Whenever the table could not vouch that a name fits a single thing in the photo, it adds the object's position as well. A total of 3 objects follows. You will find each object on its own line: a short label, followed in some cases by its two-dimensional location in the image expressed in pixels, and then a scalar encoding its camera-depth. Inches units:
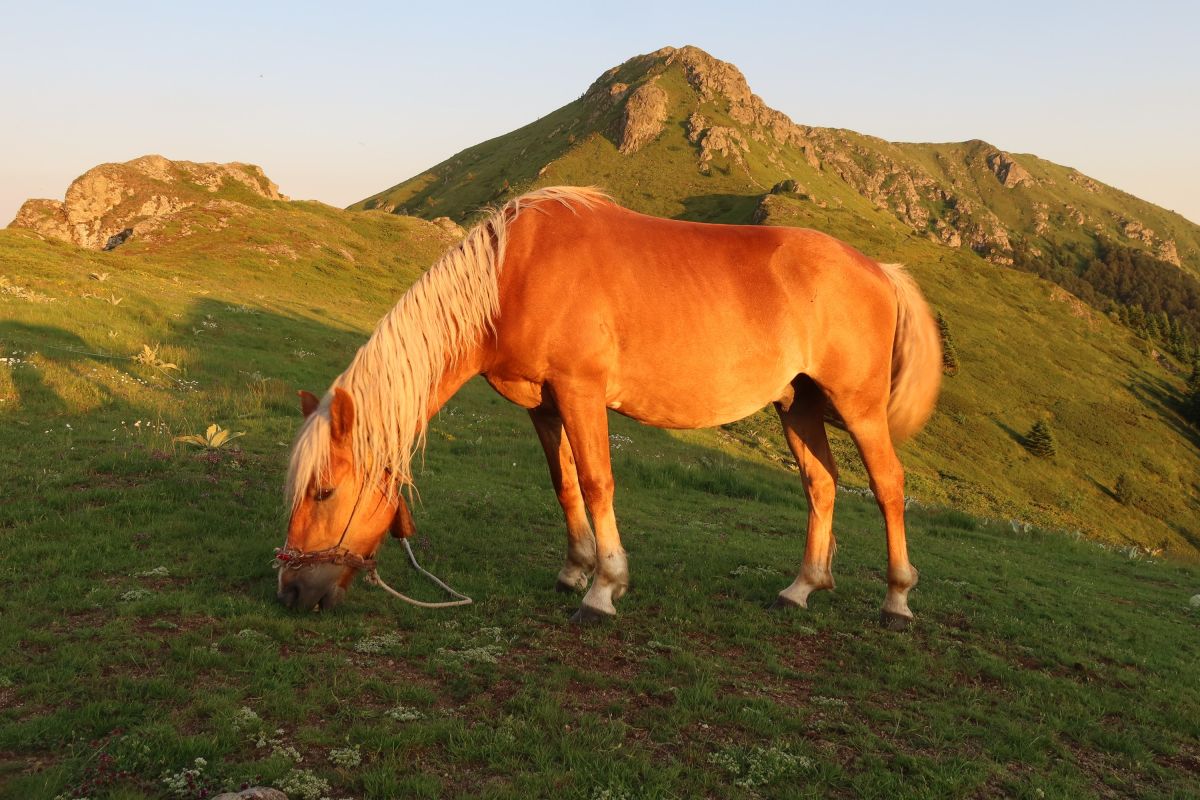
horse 206.4
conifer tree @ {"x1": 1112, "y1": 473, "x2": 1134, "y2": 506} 2011.6
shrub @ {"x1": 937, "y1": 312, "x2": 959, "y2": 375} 2476.6
